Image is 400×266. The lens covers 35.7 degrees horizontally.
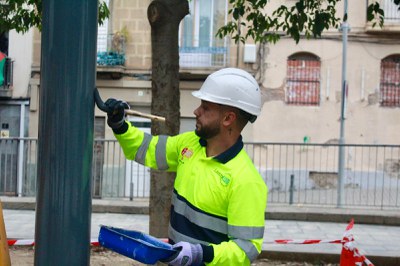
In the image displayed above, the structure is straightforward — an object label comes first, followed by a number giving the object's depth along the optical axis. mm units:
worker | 2531
